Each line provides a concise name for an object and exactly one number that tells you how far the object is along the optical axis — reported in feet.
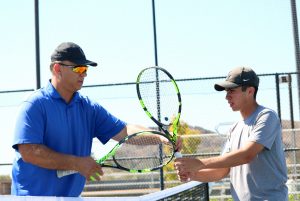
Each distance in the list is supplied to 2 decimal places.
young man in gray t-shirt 13.55
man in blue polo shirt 12.85
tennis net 10.66
